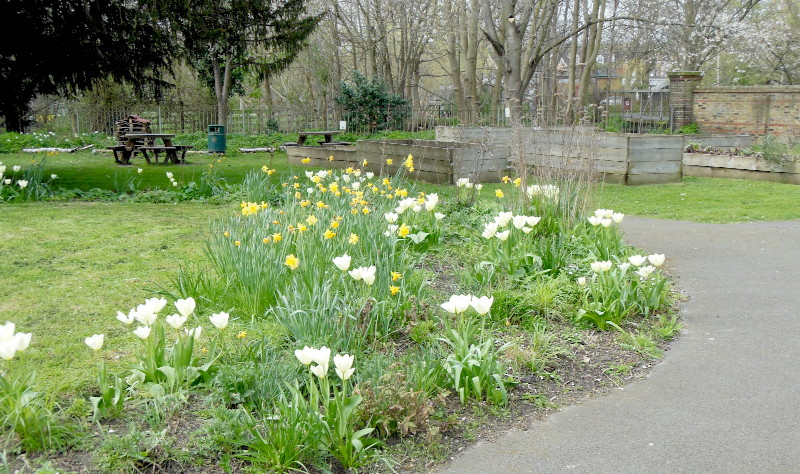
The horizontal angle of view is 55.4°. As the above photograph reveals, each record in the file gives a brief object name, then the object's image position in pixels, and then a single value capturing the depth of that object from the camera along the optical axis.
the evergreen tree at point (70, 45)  11.88
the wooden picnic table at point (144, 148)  16.39
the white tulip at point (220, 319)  3.48
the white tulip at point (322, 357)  3.05
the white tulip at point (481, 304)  3.72
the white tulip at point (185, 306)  3.49
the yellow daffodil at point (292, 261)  4.20
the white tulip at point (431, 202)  6.27
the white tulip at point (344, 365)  3.05
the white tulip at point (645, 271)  4.83
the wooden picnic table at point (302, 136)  18.85
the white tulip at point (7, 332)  3.02
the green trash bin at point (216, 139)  20.78
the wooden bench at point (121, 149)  16.52
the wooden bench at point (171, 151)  16.30
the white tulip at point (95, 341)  3.22
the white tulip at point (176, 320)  3.38
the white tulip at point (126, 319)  3.35
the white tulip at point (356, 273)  3.91
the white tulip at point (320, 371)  3.02
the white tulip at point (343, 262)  4.03
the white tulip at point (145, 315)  3.43
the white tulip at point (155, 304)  3.46
